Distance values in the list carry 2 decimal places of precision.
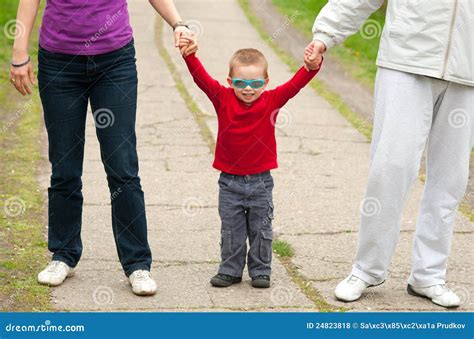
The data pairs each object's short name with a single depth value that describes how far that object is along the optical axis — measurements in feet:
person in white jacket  28.48
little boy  30.27
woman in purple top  29.04
